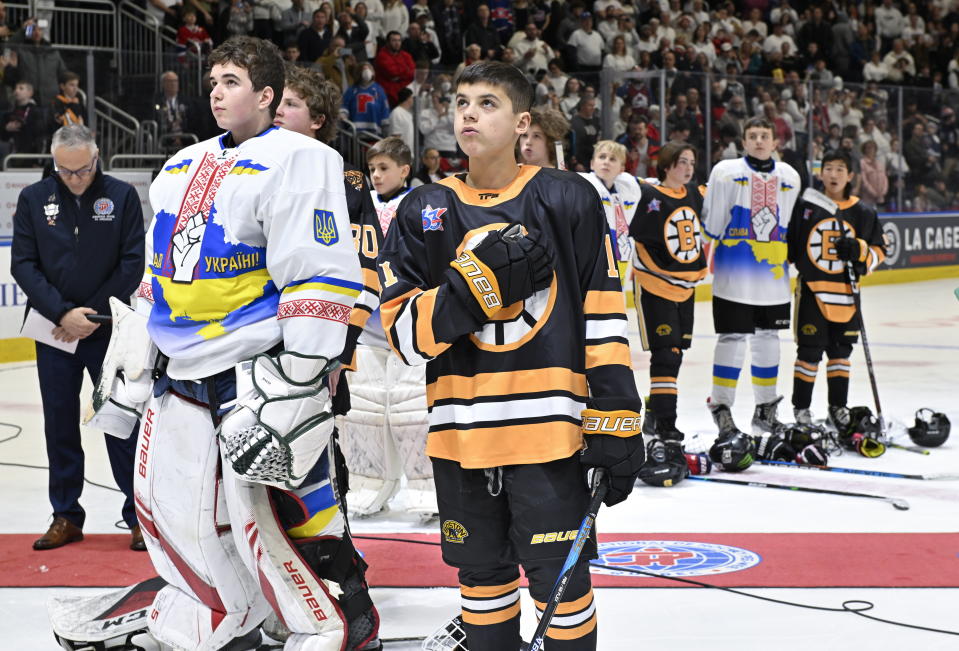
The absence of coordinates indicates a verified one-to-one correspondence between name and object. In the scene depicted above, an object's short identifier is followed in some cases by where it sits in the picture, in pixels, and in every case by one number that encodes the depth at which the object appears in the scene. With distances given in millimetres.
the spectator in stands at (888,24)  18828
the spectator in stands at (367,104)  11242
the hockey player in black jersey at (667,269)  5828
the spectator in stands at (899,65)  17938
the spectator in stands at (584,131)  11555
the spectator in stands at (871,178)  14070
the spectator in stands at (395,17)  13086
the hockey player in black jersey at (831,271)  6102
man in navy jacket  4516
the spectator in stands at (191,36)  11461
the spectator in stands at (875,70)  17578
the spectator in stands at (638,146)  11625
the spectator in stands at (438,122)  11000
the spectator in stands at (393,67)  11750
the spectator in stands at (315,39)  11773
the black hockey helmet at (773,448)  5777
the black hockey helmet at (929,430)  6094
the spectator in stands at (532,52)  13617
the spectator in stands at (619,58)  14383
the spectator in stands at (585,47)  14477
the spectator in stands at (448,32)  13758
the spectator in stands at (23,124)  9297
